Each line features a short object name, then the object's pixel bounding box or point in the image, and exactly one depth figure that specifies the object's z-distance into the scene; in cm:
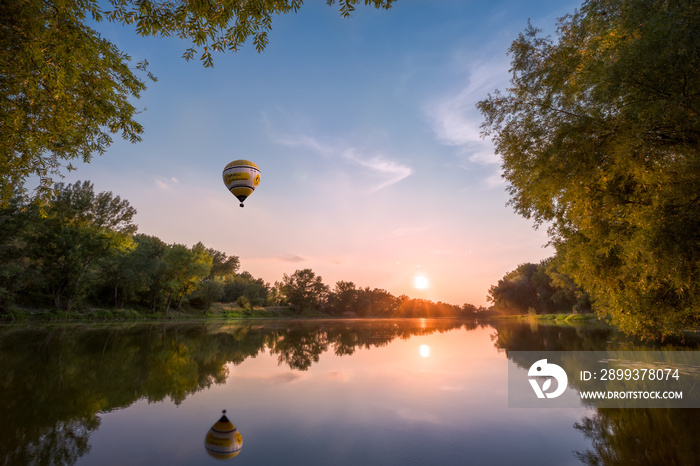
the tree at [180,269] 4319
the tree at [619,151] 636
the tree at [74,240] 3153
